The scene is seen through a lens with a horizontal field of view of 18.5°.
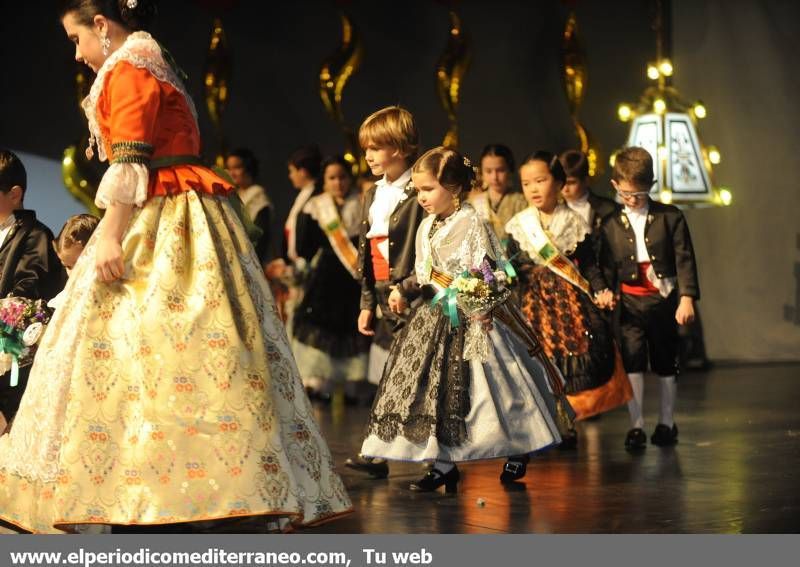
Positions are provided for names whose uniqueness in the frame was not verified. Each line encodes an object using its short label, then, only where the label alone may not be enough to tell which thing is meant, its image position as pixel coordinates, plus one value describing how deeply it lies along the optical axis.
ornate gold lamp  14.69
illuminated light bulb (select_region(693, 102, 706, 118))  15.27
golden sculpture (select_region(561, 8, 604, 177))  16.59
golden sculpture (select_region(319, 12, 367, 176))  16.12
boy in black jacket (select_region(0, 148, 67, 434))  7.66
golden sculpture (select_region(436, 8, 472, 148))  16.36
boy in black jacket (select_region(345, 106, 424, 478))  8.51
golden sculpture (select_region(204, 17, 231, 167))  15.79
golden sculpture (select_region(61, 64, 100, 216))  14.68
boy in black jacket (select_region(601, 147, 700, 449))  10.12
